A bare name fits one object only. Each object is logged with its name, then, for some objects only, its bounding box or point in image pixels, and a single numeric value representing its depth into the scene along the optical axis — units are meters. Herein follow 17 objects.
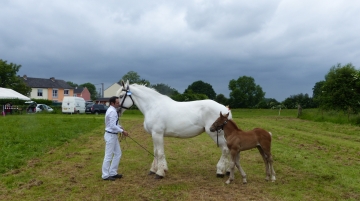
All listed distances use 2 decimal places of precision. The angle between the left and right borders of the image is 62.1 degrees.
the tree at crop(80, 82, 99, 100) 132.88
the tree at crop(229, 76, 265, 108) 76.50
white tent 34.49
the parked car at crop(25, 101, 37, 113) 36.25
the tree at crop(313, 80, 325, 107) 73.38
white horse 7.30
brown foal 6.59
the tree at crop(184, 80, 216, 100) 64.75
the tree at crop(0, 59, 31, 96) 51.94
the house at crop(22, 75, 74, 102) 69.81
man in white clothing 6.99
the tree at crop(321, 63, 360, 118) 24.19
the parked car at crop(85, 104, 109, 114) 39.44
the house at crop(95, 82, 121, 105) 74.12
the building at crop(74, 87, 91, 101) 89.78
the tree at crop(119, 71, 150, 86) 89.81
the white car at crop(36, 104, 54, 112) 38.97
